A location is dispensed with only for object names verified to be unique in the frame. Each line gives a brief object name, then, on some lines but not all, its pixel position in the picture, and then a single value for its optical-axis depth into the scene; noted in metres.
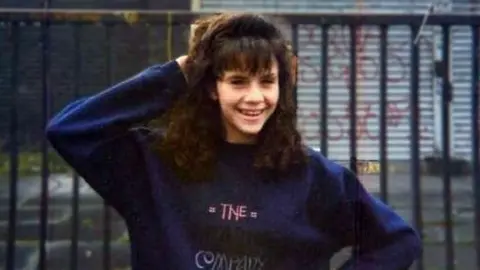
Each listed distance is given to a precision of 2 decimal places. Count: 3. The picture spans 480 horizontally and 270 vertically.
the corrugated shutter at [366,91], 3.65
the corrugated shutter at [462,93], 3.71
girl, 2.34
